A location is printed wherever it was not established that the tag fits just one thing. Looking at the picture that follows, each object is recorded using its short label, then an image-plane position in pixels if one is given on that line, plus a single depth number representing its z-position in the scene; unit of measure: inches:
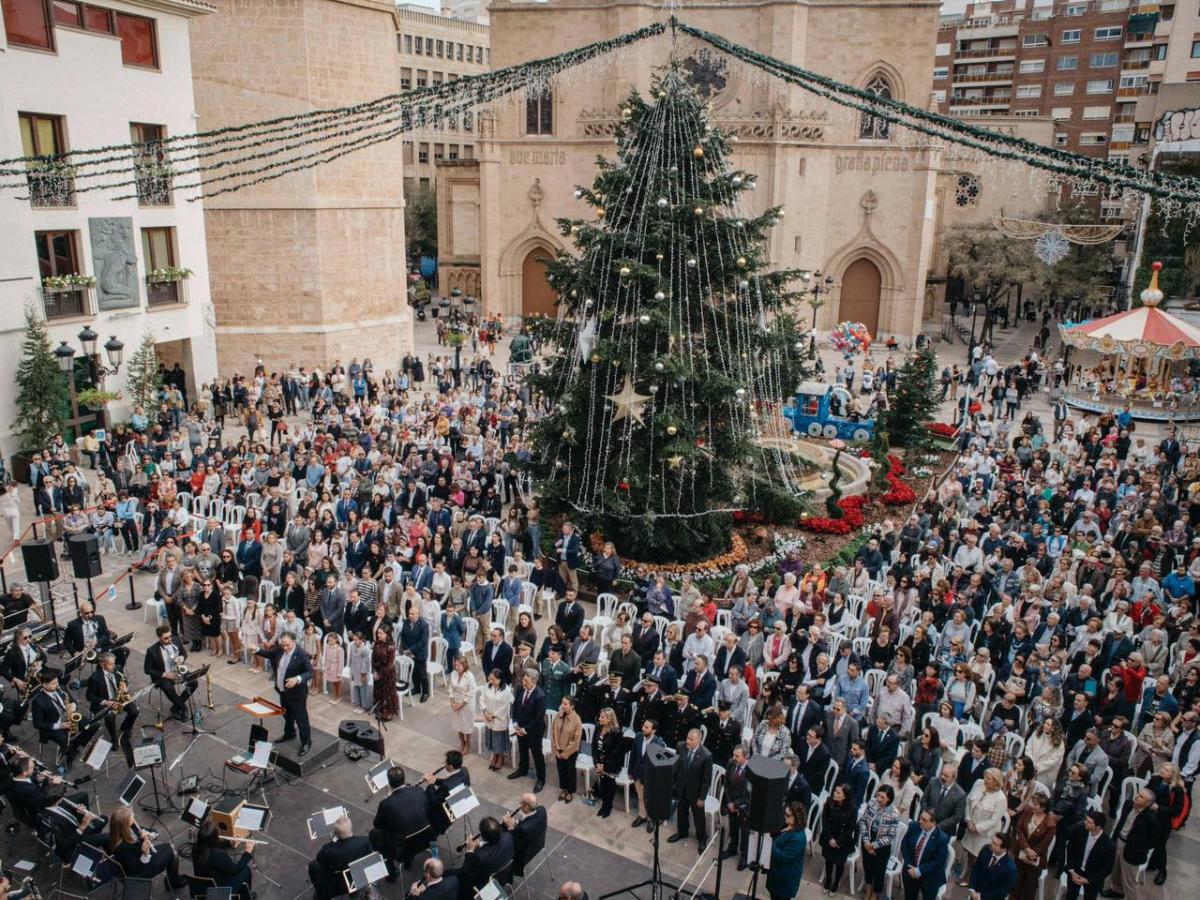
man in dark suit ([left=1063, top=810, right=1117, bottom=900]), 326.3
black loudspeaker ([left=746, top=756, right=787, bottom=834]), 287.9
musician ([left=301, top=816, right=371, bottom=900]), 322.3
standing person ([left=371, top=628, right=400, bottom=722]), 451.8
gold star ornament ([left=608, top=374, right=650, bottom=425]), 572.4
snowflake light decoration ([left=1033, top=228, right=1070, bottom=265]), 1593.3
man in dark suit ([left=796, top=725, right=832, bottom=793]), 370.9
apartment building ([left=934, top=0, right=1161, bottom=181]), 2281.0
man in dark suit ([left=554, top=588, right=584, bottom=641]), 496.4
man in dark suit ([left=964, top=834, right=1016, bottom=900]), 310.8
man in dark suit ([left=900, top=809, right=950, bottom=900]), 324.2
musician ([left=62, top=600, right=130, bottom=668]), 475.8
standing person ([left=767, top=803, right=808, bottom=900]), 326.6
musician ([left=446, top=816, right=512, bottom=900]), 316.2
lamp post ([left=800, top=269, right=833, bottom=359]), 1577.4
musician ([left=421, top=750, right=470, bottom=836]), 354.3
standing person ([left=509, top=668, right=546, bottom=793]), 408.2
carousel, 1081.4
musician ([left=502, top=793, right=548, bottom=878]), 331.6
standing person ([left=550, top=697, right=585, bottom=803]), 396.2
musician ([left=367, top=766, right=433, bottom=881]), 344.8
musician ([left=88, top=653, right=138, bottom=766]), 427.5
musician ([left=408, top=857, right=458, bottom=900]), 303.6
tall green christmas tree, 567.2
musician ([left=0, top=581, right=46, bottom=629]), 507.5
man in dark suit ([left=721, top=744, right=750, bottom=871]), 348.2
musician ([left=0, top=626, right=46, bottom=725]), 443.5
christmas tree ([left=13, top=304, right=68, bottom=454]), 818.8
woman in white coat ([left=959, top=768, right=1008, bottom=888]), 337.7
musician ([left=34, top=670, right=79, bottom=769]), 414.3
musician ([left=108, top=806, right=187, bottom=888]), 326.6
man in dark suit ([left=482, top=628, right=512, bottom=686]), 446.3
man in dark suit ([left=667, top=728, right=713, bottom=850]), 362.9
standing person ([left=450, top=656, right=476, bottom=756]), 426.6
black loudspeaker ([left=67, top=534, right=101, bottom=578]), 504.4
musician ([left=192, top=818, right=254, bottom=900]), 321.1
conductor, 428.8
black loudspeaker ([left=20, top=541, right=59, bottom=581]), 491.2
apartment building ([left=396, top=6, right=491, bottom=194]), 2667.3
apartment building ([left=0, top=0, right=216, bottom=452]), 823.1
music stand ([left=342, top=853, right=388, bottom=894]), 312.7
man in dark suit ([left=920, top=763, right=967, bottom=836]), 336.8
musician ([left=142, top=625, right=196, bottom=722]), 452.8
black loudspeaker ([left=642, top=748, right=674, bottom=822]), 307.4
